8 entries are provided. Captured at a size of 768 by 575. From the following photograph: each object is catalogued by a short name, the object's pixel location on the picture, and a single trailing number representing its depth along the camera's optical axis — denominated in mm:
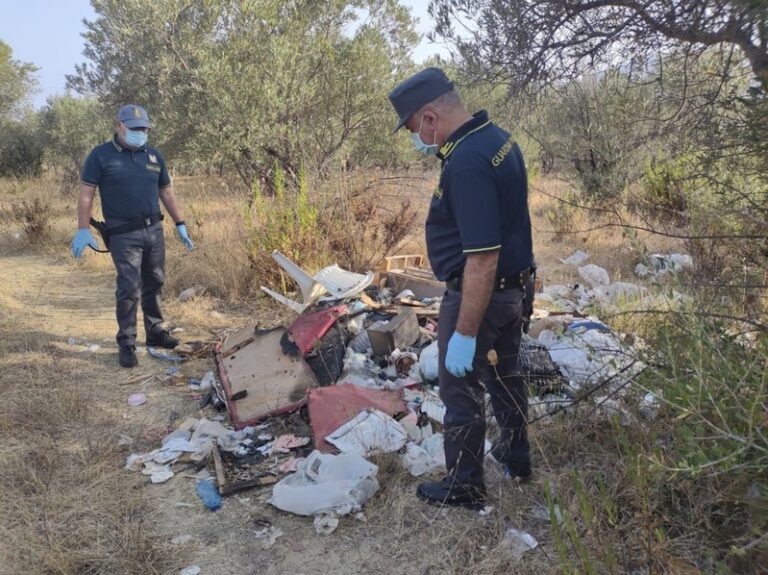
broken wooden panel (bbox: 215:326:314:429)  3727
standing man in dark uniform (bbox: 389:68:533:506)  2188
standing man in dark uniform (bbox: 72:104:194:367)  4473
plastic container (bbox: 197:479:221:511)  2854
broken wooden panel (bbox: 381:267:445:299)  5340
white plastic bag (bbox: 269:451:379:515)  2689
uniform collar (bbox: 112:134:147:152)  4543
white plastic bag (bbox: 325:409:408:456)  3123
